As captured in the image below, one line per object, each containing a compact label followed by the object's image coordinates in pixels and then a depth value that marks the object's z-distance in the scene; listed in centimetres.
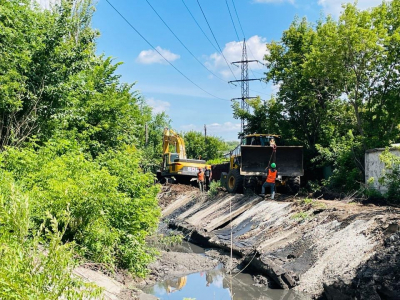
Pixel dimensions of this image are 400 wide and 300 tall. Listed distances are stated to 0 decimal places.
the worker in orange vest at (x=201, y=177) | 2449
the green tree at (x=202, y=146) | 6838
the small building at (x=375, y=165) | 1569
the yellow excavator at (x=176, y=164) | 2850
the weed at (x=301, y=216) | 1263
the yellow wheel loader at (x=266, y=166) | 1808
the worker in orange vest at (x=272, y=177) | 1672
